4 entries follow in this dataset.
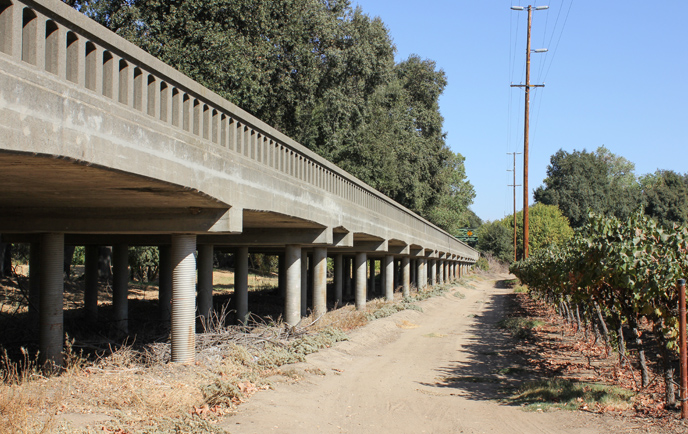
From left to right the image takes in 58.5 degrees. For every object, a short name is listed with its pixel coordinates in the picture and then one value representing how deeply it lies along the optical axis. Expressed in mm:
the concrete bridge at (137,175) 5602
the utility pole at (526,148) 35500
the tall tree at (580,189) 95250
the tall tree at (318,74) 23594
